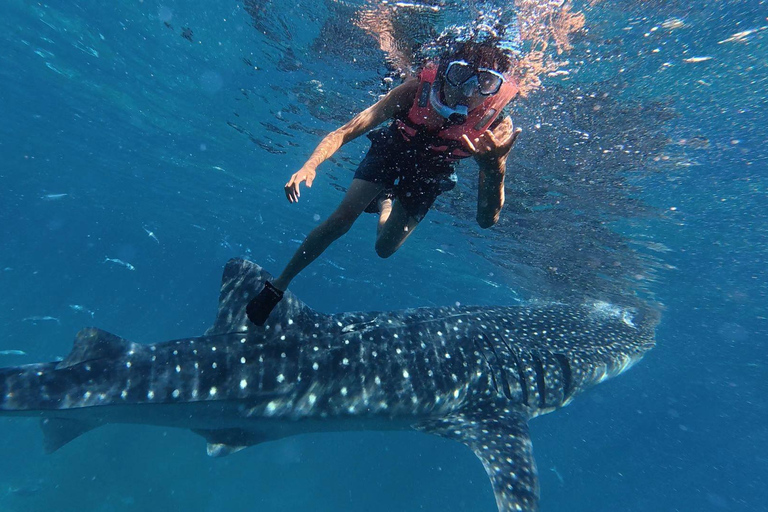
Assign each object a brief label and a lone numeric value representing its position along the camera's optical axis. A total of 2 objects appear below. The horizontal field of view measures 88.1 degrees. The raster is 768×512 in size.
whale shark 4.35
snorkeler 4.12
